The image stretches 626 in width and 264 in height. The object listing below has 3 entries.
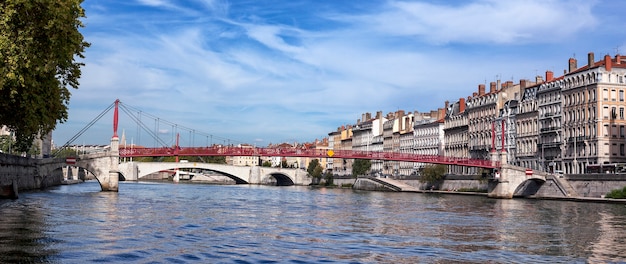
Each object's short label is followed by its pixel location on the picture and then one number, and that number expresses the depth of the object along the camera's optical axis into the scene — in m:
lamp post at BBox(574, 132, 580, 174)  75.62
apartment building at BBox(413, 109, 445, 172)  118.77
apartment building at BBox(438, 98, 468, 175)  107.19
